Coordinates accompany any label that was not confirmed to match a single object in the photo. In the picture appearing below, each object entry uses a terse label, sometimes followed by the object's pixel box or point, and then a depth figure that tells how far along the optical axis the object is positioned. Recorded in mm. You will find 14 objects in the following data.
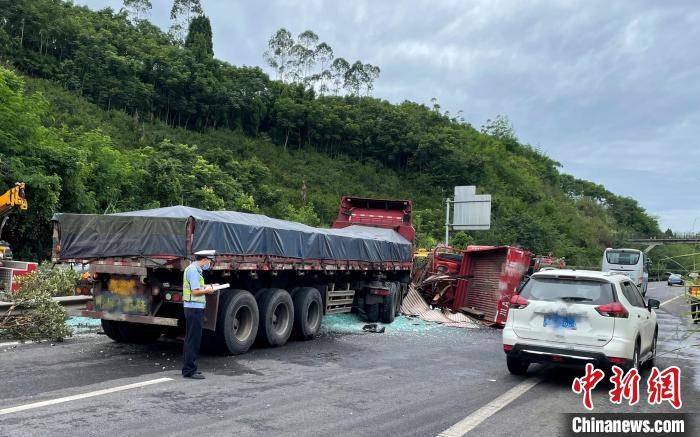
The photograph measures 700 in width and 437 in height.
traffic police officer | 7637
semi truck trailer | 8578
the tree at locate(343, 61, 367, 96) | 88750
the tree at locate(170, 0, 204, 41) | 80312
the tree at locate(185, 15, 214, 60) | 67000
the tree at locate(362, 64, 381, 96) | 89438
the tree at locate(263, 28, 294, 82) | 85312
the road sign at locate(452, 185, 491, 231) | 31188
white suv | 7645
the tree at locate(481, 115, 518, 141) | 99000
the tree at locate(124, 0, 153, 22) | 78000
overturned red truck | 15102
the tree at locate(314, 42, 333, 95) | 86250
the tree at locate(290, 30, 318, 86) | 85938
